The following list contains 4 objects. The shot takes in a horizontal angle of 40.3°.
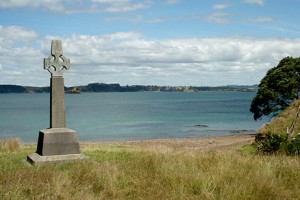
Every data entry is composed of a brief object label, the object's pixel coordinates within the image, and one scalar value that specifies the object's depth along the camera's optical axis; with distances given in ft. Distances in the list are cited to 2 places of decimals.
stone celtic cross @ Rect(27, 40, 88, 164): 40.60
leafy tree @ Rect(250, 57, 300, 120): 132.67
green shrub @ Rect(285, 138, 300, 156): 43.79
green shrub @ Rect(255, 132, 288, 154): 48.14
